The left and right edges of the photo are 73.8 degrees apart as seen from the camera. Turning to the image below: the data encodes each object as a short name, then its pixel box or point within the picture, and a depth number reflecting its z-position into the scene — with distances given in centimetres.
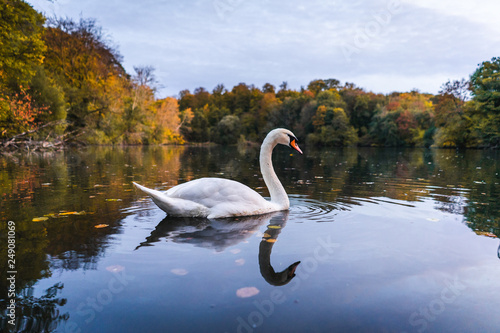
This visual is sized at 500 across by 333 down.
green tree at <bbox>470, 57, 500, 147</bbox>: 3503
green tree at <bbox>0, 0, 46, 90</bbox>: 1630
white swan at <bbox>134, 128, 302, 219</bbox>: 489
